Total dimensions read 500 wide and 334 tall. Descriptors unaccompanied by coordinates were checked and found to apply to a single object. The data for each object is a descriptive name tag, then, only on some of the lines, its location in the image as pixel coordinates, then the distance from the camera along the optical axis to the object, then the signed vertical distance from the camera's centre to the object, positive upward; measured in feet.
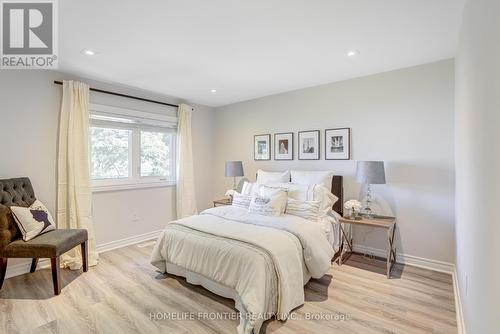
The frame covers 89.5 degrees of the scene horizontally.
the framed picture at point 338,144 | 11.68 +1.00
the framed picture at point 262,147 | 14.63 +1.07
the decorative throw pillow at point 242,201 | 11.36 -1.62
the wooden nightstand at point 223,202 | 14.32 -2.11
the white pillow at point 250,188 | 12.01 -1.14
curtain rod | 10.84 +3.49
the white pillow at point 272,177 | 12.64 -0.60
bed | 6.59 -2.78
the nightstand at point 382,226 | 9.23 -2.30
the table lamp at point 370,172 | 9.75 -0.28
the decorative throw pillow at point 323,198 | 10.32 -1.40
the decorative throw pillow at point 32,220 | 8.47 -1.88
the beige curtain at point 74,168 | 10.49 -0.09
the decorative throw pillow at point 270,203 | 10.04 -1.53
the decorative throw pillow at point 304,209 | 9.83 -1.74
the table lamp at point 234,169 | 14.57 -0.22
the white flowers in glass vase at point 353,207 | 10.18 -1.73
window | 12.10 +0.93
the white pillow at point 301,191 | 10.54 -1.13
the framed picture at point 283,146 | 13.67 +1.07
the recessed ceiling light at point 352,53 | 8.65 +3.91
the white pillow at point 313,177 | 11.26 -0.57
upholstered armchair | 8.04 -2.46
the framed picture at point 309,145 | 12.70 +1.04
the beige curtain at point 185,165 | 14.90 +0.03
